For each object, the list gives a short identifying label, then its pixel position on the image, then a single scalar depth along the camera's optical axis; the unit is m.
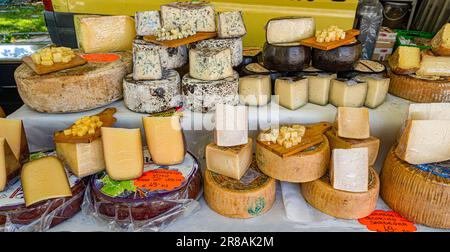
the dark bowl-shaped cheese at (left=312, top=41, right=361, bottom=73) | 1.57
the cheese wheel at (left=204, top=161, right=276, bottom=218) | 1.24
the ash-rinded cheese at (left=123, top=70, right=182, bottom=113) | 1.47
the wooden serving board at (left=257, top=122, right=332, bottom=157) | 1.25
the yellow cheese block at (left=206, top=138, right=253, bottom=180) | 1.25
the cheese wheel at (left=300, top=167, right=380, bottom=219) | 1.22
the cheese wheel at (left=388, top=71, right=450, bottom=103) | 1.54
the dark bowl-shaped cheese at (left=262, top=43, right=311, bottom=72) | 1.56
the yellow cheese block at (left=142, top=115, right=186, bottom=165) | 1.34
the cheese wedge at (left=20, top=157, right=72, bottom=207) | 1.17
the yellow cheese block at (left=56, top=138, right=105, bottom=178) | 1.27
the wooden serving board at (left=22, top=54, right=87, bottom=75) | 1.49
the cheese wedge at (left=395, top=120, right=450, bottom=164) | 1.23
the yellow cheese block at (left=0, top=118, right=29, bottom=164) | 1.33
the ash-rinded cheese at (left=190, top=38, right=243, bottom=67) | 1.64
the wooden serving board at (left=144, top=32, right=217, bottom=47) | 1.55
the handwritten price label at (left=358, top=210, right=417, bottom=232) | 1.23
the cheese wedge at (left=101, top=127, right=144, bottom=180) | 1.26
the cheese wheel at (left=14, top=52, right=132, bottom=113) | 1.46
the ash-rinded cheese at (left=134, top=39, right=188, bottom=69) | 1.61
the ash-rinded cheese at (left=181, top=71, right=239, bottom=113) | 1.47
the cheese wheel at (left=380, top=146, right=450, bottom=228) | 1.17
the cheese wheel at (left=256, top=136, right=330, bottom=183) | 1.25
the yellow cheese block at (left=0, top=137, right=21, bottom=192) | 1.19
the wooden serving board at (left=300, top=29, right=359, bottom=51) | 1.53
